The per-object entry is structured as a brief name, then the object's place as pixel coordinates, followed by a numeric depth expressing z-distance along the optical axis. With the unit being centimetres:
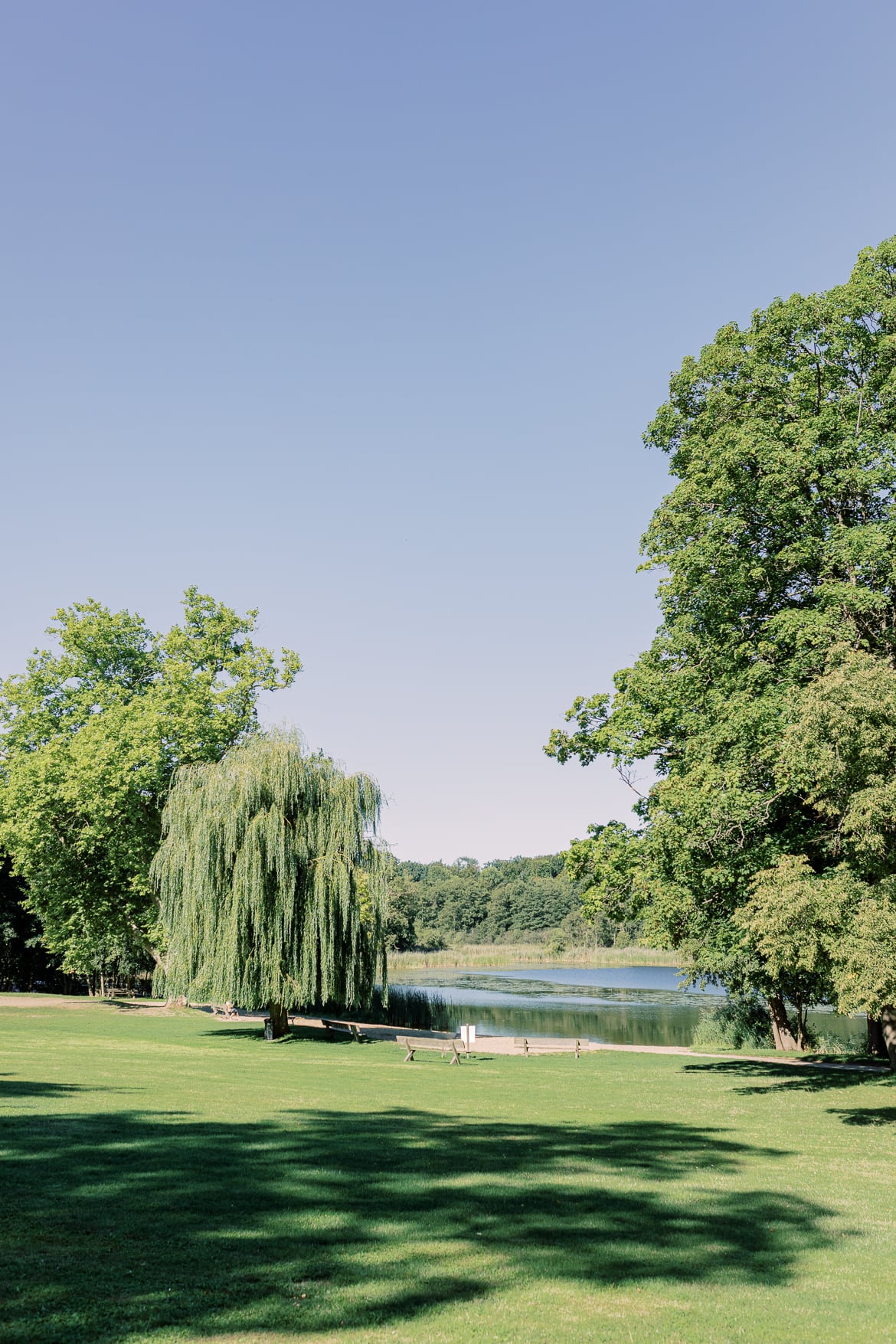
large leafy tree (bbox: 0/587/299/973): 3800
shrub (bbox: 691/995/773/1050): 3441
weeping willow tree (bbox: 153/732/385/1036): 2761
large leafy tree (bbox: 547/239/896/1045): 1994
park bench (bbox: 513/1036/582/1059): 3031
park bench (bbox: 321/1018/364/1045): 3045
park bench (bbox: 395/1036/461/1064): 2536
